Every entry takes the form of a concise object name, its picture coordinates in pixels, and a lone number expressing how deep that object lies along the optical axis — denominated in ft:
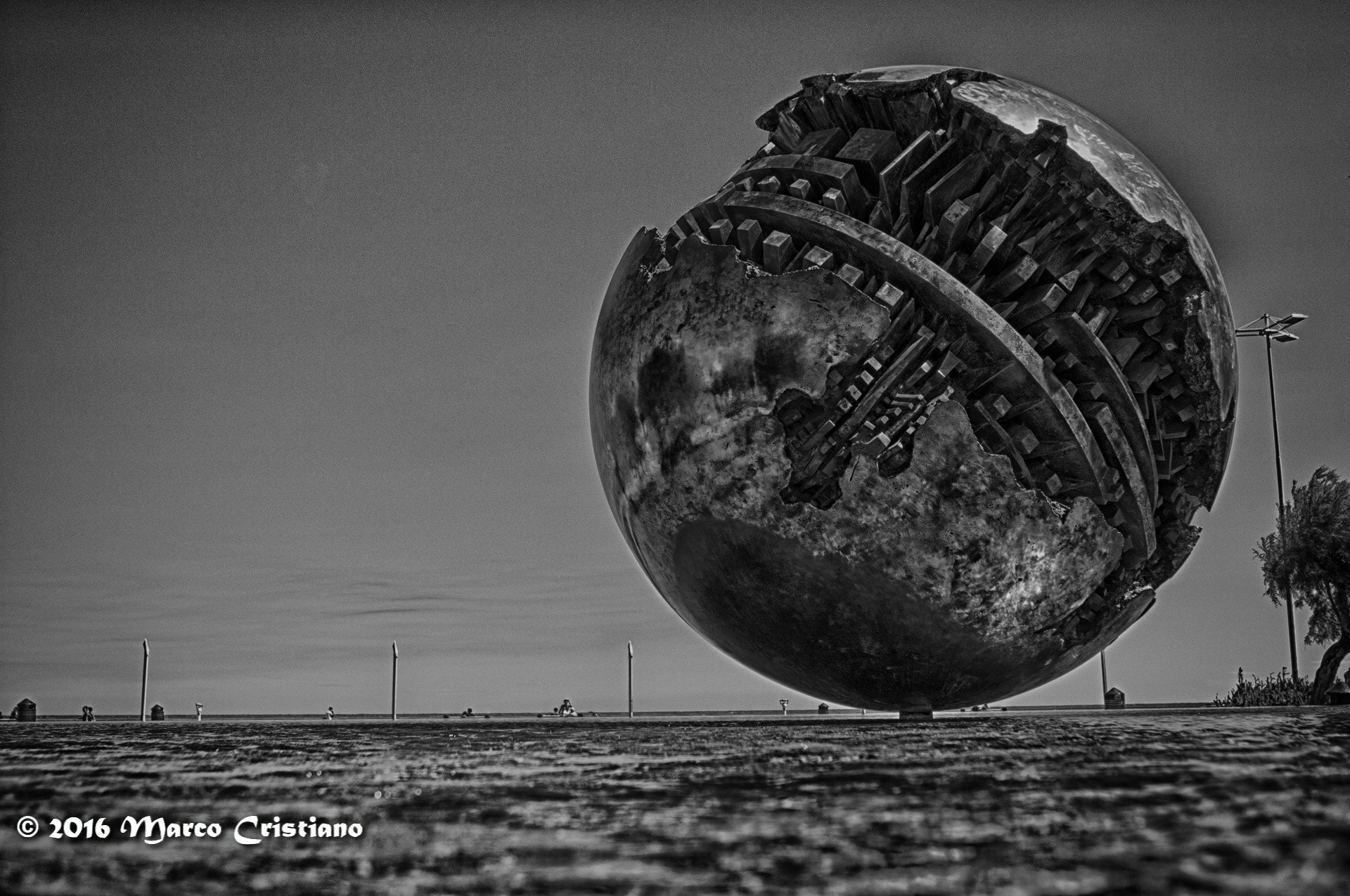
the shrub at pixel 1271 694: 75.10
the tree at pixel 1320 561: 72.02
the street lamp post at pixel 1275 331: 82.07
